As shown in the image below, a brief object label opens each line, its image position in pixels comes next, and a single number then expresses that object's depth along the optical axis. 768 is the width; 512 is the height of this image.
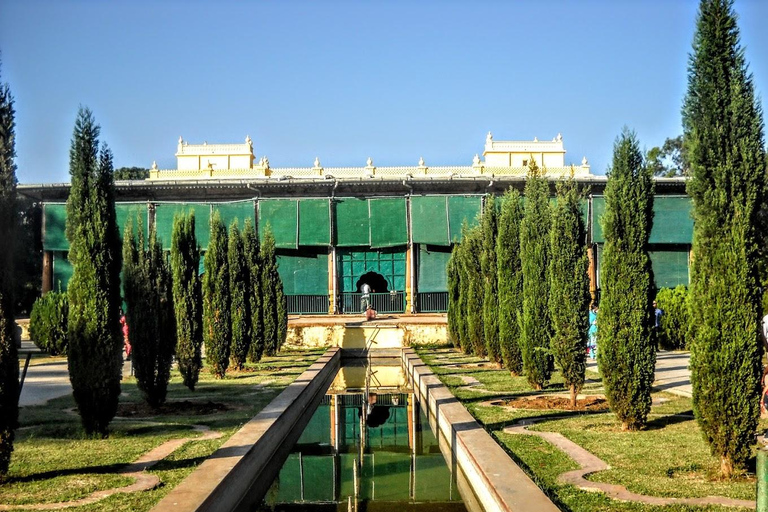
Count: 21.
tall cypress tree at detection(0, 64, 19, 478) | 6.70
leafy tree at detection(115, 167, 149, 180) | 58.03
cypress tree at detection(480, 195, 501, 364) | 16.23
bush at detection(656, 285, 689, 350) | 23.28
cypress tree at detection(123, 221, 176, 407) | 11.41
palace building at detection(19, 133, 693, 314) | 32.31
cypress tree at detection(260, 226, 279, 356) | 21.91
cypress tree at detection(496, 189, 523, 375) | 14.40
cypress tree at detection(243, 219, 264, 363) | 20.02
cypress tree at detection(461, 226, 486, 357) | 19.31
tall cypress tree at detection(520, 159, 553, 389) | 12.63
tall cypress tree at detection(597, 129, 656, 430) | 9.08
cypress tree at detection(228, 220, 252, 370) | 17.75
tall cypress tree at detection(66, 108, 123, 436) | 8.92
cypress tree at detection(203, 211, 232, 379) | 15.84
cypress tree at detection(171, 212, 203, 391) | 13.17
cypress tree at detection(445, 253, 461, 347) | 23.72
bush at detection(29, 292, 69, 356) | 22.83
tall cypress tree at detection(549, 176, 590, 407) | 11.38
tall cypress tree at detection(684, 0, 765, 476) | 6.69
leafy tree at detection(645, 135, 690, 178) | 52.22
